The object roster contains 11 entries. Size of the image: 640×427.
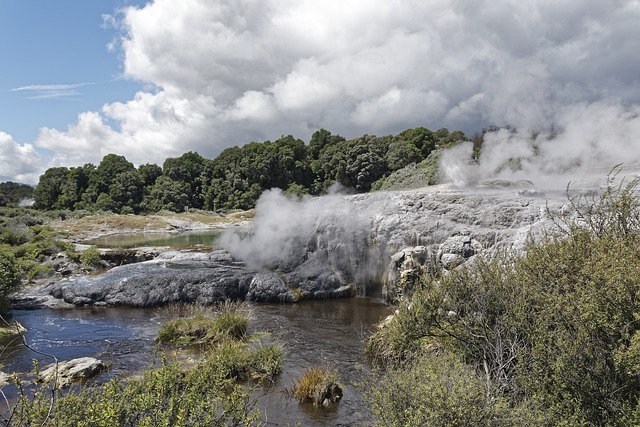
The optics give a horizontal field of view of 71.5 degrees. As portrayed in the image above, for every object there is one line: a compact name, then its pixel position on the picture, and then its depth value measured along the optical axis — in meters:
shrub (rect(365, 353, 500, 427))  5.61
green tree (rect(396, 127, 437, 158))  64.81
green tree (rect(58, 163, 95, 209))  76.81
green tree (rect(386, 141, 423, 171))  57.00
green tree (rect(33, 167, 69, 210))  78.62
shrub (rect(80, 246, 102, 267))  26.42
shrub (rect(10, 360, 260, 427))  4.69
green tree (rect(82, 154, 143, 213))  74.44
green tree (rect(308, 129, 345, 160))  79.88
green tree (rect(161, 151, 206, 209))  79.62
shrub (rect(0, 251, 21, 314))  17.32
